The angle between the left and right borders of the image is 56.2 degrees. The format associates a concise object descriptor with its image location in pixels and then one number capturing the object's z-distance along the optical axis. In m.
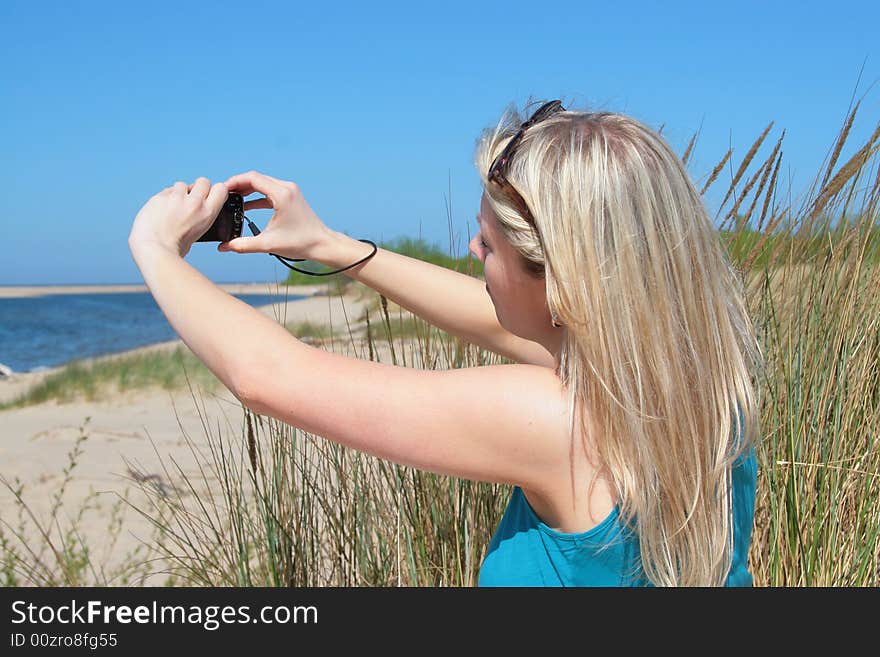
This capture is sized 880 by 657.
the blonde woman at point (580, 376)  1.17
